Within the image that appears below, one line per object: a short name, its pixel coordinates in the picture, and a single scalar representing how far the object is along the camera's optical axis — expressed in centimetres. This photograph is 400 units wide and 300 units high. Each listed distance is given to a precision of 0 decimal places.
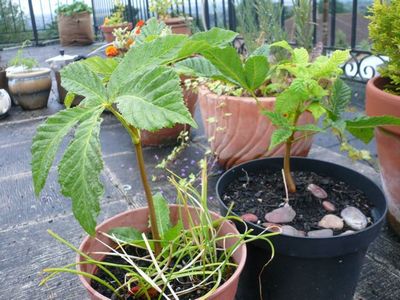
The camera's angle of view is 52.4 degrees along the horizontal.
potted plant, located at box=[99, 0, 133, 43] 518
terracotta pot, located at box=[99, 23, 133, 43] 516
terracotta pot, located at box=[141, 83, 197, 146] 264
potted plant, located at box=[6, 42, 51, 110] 372
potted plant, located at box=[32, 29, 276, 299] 69
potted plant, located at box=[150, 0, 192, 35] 366
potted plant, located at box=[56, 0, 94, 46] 770
